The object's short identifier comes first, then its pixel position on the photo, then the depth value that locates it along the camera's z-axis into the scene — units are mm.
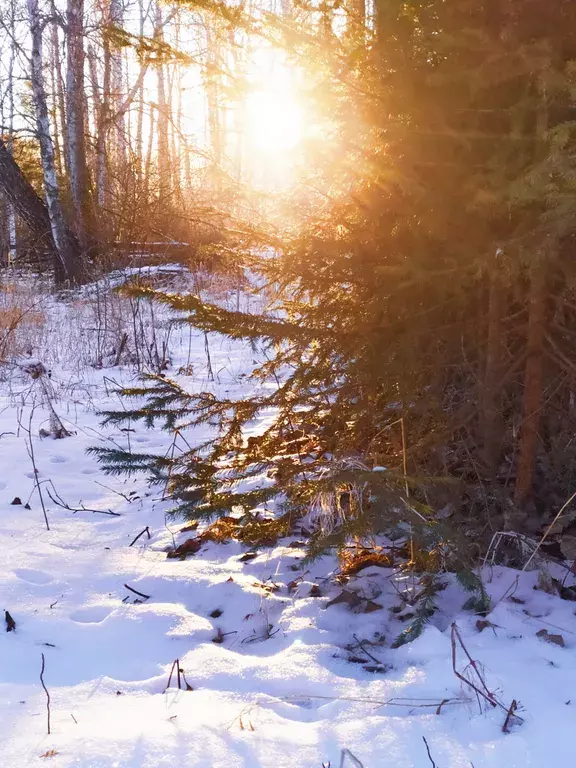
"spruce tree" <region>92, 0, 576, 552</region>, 2297
